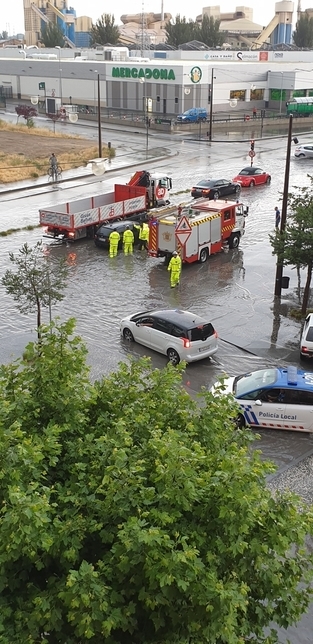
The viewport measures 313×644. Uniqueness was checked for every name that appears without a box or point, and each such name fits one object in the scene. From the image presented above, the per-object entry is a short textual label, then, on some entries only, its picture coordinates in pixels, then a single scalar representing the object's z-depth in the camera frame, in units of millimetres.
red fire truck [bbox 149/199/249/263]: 24906
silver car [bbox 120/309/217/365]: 17078
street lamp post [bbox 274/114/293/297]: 20047
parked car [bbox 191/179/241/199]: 35344
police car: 14078
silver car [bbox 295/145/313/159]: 49475
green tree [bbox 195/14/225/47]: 132625
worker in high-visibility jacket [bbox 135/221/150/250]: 27611
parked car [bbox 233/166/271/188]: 39406
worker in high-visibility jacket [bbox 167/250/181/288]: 22750
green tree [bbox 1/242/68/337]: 17062
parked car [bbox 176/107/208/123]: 65625
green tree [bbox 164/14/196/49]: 133125
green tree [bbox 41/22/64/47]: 129625
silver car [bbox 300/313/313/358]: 17219
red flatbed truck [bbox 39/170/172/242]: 28047
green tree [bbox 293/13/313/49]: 141125
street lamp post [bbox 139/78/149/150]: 68625
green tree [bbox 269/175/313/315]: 19531
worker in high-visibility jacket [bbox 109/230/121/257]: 26578
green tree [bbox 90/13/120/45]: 129625
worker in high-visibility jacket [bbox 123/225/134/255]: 26859
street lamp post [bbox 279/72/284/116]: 77125
